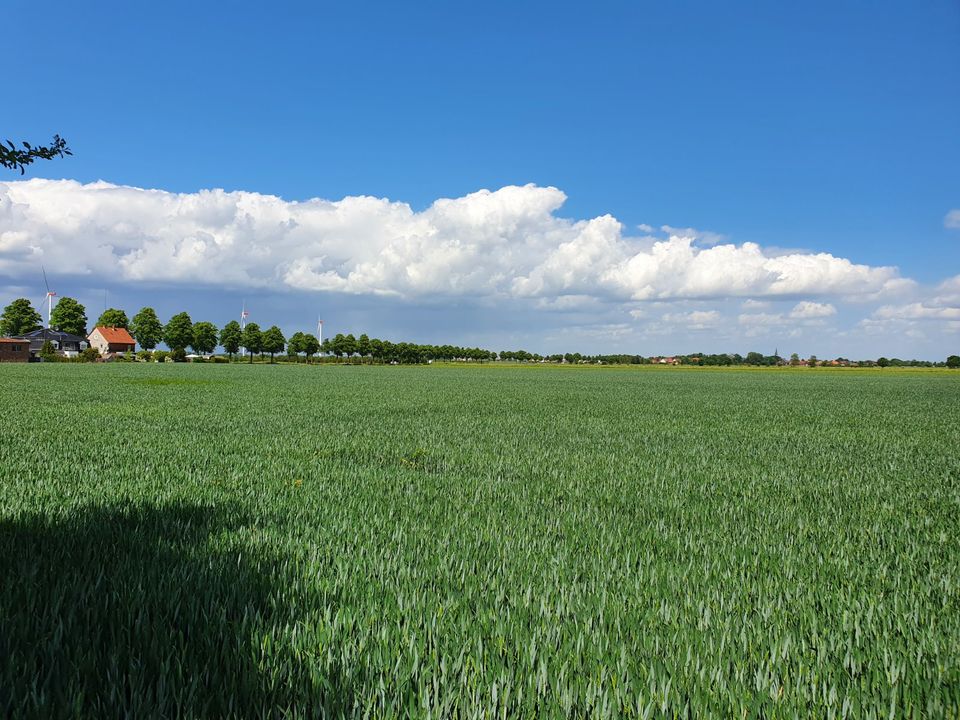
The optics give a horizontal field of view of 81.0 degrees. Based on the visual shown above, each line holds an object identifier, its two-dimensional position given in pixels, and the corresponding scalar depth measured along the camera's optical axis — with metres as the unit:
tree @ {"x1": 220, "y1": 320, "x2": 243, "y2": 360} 176.50
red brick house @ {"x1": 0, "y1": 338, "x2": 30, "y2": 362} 108.94
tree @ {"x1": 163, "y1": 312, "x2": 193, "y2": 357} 152.50
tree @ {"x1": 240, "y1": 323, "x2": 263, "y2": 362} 179.25
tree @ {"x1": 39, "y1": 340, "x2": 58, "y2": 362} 105.93
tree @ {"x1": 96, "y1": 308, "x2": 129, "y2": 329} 160.50
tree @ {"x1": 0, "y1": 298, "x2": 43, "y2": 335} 132.38
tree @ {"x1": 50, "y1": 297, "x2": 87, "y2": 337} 134.50
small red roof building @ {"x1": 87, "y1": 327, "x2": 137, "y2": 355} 149.00
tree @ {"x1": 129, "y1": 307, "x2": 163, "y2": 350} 151.38
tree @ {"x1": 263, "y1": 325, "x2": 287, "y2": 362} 184.62
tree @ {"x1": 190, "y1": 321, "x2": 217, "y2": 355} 159.75
